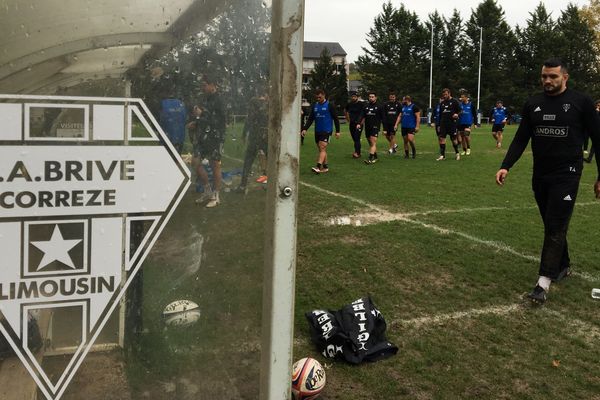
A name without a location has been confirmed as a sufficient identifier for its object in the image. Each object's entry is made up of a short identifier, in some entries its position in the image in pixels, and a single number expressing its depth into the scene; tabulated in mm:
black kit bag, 3678
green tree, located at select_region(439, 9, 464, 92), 75062
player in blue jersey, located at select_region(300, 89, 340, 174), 13510
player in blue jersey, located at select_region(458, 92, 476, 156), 17516
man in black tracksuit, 4867
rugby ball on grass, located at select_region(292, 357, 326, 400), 3023
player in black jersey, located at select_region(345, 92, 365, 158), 15977
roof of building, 110062
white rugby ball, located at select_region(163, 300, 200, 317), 1883
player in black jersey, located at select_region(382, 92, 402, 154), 17250
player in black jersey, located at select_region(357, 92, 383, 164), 16109
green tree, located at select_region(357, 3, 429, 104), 75875
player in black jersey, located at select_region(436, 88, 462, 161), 16328
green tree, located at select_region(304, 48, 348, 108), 78562
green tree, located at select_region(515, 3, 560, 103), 71000
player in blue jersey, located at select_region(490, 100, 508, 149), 21703
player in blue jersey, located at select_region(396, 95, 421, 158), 16719
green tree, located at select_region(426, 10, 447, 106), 74012
